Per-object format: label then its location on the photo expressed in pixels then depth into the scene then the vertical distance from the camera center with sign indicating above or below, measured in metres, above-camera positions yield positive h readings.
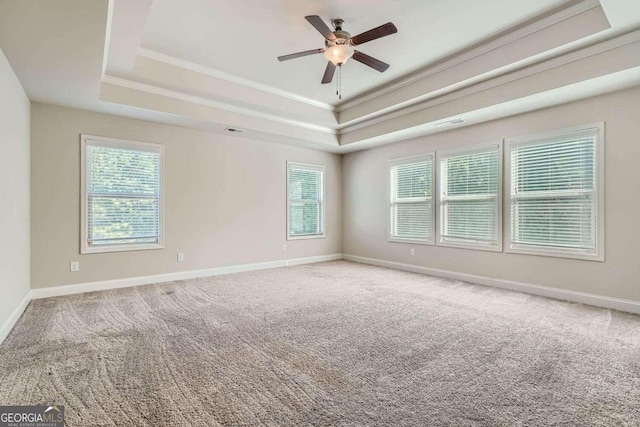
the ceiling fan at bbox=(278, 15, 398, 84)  2.80 +1.68
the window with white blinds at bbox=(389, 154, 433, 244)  5.64 +0.29
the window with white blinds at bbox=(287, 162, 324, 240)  6.46 +0.30
